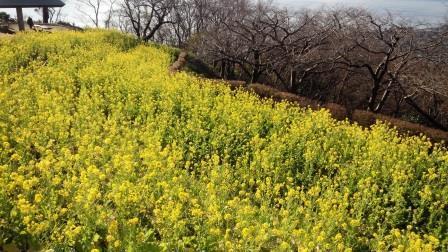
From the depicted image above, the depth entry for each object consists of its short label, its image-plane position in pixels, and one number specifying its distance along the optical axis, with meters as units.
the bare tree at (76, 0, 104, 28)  66.62
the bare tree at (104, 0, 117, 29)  59.28
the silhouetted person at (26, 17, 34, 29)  35.01
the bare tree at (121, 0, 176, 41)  34.59
